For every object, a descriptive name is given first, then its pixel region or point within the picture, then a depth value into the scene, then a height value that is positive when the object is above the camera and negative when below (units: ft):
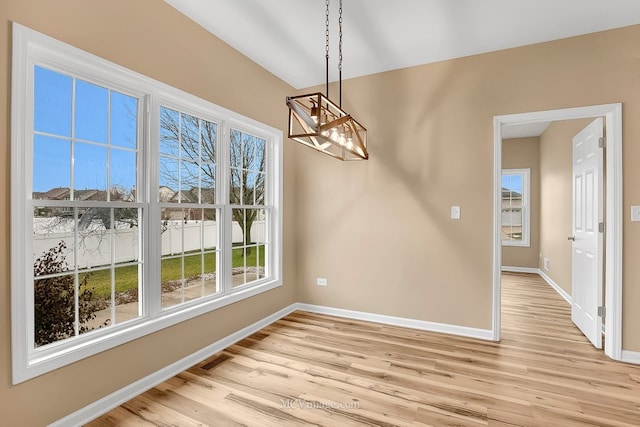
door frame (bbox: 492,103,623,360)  9.09 -0.08
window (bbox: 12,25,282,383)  5.78 +0.18
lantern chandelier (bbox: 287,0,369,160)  5.73 +1.76
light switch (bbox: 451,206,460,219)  11.11 +0.06
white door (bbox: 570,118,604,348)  9.73 -0.62
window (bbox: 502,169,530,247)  22.49 +0.44
